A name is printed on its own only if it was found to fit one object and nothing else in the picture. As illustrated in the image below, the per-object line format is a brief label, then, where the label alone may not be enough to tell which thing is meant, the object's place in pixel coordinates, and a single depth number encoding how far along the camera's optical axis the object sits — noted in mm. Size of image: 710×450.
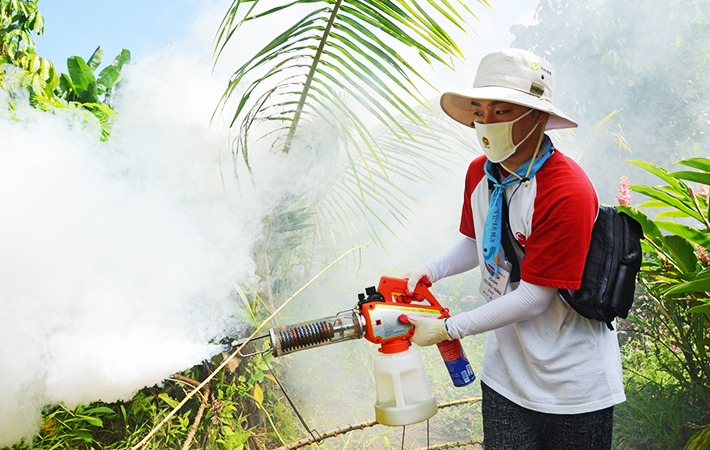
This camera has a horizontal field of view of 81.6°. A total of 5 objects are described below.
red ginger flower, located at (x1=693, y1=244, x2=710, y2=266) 1684
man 1003
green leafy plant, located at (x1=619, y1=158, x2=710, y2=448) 1613
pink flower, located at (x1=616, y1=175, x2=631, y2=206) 1807
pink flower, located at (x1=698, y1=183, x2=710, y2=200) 1827
